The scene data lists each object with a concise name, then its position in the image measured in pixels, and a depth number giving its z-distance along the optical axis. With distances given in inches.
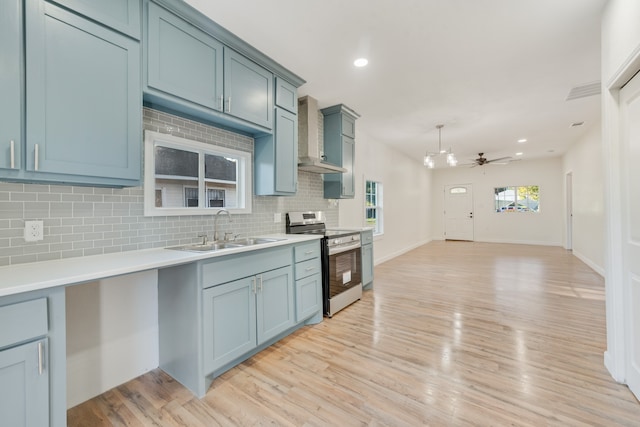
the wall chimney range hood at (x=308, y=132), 138.4
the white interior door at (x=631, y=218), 68.1
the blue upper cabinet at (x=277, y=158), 113.7
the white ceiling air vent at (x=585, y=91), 133.7
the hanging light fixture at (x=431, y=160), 196.4
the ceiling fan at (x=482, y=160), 278.2
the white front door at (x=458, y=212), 382.6
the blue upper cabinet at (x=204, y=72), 74.5
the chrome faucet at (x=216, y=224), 99.7
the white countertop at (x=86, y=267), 45.9
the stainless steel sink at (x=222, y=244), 88.0
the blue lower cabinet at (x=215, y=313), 72.8
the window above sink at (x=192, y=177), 84.6
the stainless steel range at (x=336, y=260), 122.6
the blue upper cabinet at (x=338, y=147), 159.8
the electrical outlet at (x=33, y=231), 61.6
